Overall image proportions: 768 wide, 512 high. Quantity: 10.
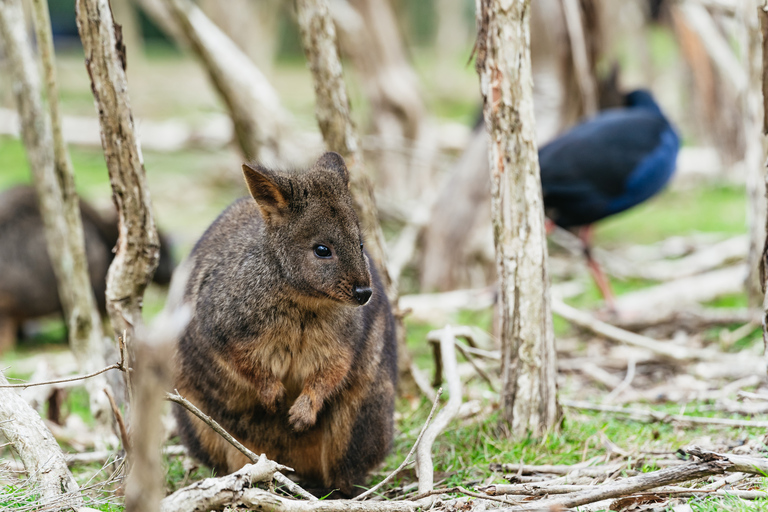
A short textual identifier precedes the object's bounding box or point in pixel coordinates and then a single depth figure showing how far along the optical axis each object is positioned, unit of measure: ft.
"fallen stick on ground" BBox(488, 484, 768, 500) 16.97
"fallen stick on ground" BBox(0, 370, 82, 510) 18.31
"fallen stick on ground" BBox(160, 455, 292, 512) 14.98
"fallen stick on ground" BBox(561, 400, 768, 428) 22.88
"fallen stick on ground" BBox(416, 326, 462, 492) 19.47
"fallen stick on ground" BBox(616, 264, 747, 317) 40.34
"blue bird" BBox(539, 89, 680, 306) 38.83
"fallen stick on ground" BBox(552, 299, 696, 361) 31.14
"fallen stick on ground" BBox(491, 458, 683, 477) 20.39
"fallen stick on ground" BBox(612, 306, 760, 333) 36.01
